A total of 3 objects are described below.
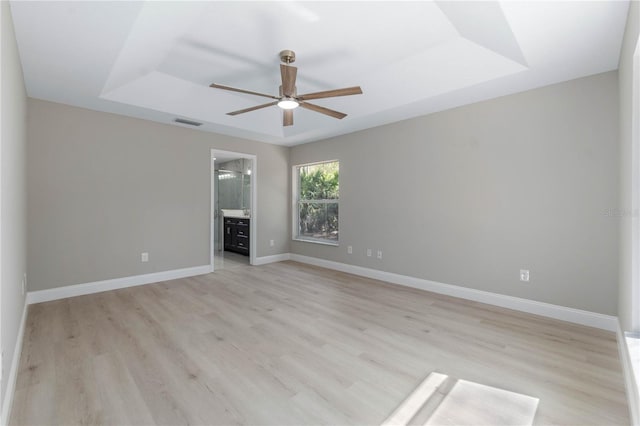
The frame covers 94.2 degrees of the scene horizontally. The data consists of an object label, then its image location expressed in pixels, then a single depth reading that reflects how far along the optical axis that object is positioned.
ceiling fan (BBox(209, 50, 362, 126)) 2.47
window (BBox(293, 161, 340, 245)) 5.40
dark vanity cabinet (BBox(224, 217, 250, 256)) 6.35
